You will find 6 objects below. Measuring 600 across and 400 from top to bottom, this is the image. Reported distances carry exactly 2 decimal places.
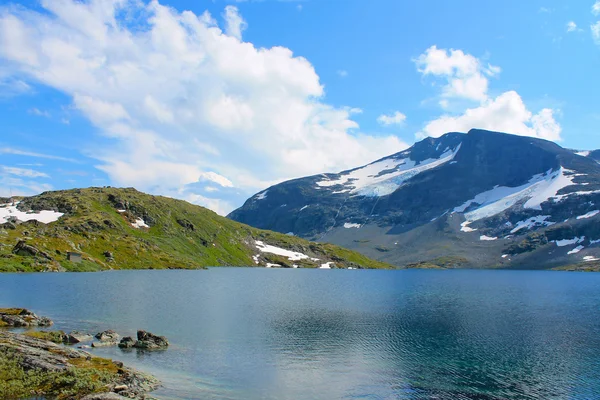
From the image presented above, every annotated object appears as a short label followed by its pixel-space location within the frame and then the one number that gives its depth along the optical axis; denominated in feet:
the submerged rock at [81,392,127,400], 111.45
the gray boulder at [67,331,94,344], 190.57
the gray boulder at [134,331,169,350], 191.62
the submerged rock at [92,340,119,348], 188.50
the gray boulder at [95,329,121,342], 197.77
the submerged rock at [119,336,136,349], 190.90
